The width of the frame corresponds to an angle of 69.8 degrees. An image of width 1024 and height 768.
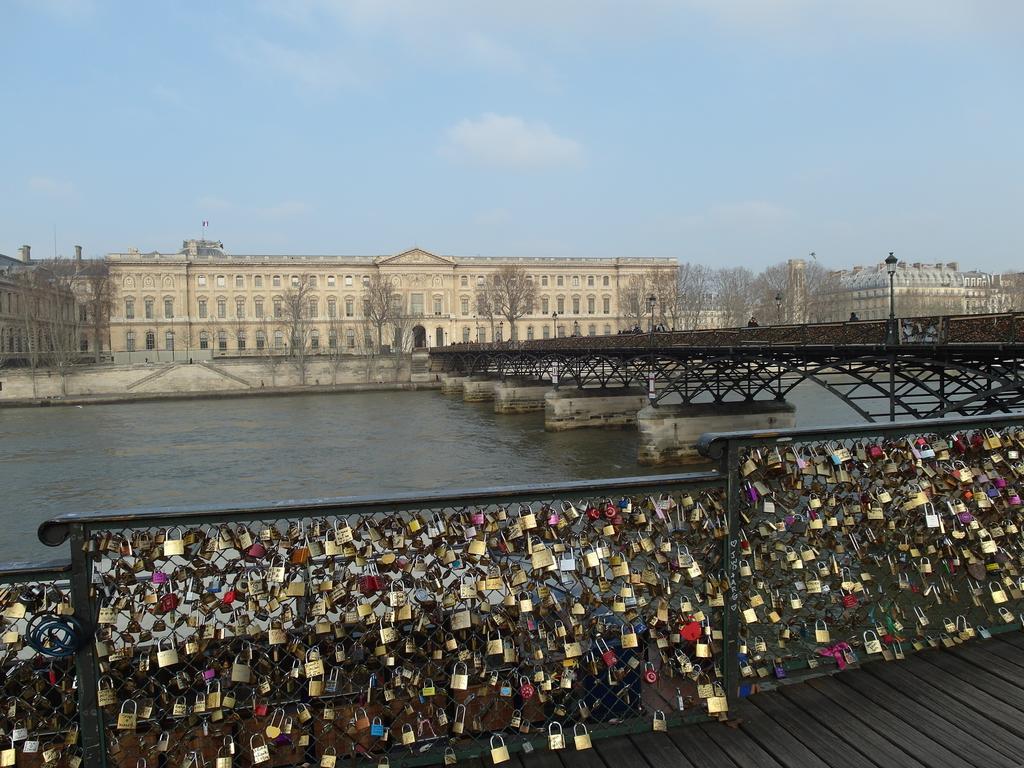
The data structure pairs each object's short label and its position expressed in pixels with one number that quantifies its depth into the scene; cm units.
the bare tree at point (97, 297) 8088
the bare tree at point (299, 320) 6569
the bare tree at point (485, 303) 9288
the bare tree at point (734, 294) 8269
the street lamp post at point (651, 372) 2659
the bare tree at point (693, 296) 8056
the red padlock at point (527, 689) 299
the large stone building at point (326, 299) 8862
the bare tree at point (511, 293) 8776
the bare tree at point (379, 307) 7912
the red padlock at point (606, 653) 304
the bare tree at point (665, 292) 8131
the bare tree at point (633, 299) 9269
